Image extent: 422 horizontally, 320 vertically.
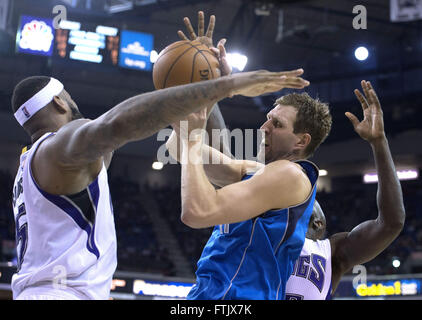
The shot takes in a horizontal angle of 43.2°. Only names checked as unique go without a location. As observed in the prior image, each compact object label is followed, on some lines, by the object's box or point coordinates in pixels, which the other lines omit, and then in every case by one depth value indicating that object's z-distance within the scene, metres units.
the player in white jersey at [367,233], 2.94
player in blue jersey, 2.24
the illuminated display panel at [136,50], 11.22
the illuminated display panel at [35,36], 10.68
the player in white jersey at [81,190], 2.00
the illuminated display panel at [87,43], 10.82
